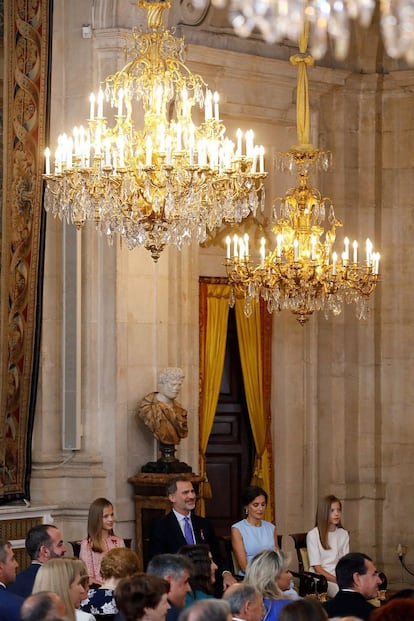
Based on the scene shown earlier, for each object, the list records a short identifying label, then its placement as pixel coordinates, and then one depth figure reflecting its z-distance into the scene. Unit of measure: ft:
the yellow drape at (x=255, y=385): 52.12
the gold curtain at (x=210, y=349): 50.53
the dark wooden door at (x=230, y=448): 51.92
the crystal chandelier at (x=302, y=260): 44.45
